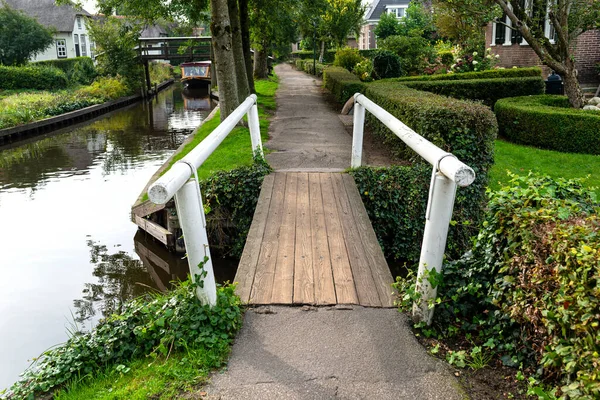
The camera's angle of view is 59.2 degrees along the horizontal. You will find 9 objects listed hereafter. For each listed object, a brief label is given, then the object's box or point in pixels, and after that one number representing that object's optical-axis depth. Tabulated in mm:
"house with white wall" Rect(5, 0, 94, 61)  54562
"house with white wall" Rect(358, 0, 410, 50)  57312
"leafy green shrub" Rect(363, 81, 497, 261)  6867
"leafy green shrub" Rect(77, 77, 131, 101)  28078
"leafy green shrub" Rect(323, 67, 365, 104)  16375
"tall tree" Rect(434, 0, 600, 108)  13266
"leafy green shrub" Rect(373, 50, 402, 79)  21438
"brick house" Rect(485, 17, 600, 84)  19375
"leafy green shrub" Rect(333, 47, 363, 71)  26609
